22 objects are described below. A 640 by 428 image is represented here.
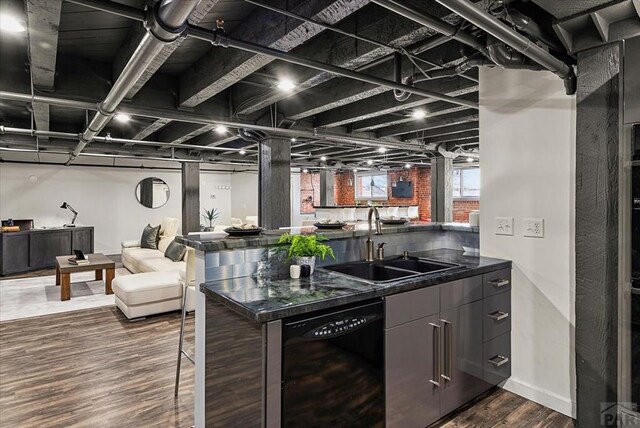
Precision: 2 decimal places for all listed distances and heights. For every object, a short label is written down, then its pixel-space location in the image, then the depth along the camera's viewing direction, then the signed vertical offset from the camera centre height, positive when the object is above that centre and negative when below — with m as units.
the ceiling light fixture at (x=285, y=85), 3.19 +1.11
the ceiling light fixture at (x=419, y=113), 4.60 +1.22
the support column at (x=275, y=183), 5.23 +0.40
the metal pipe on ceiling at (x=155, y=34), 1.44 +0.84
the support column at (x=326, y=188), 11.82 +0.72
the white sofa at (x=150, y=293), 4.31 -0.99
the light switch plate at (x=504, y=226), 2.70 -0.12
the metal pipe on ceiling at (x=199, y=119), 3.20 +1.02
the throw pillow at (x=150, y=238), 7.59 -0.57
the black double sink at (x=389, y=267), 2.59 -0.42
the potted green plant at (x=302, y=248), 2.23 -0.23
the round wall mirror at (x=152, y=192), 9.80 +0.50
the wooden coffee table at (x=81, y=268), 5.14 -0.83
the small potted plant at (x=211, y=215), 10.94 -0.14
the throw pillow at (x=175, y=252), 6.03 -0.70
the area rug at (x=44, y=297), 4.73 -1.26
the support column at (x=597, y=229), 2.00 -0.11
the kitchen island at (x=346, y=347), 1.59 -0.70
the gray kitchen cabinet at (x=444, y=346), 1.98 -0.83
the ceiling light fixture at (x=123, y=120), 5.69 +1.45
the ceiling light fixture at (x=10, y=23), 1.94 +1.02
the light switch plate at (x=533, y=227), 2.52 -0.12
